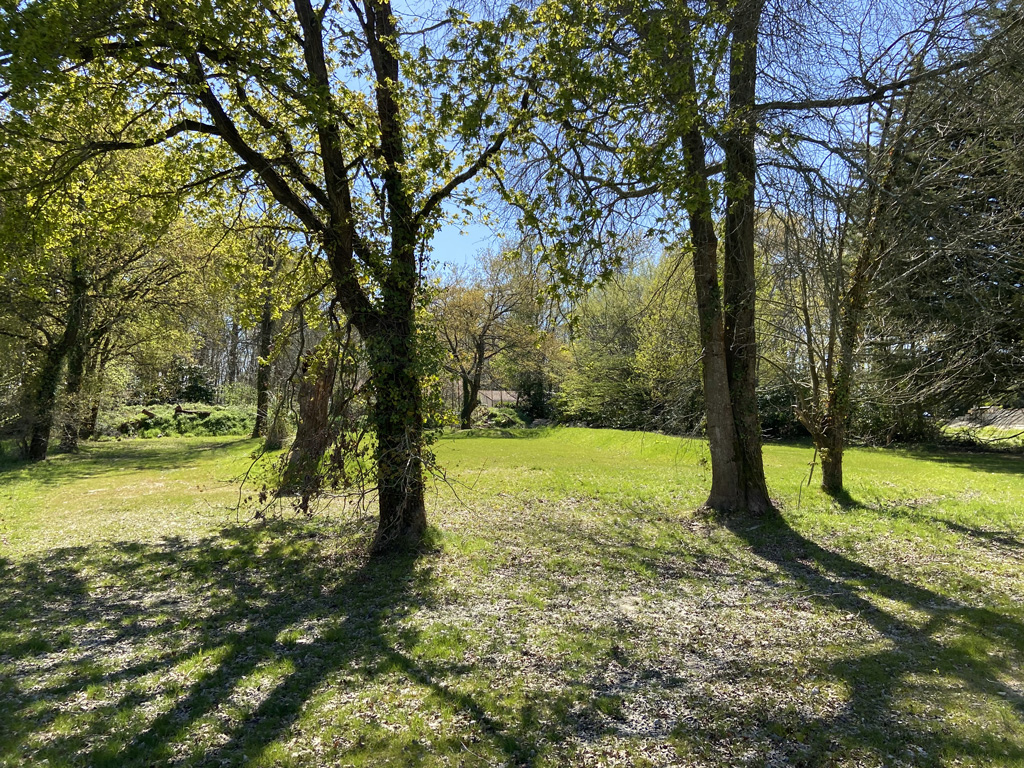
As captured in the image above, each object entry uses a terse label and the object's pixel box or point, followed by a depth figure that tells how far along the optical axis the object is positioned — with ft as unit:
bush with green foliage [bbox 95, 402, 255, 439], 94.84
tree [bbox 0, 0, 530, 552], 20.01
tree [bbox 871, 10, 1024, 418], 20.31
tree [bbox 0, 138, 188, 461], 26.68
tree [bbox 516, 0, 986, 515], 20.76
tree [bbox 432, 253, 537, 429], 96.17
